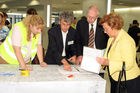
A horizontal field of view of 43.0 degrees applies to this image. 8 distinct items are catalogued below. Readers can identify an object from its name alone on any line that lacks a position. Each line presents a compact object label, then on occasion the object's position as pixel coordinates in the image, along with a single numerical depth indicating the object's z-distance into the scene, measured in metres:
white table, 1.71
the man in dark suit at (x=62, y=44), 2.39
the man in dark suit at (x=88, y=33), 2.60
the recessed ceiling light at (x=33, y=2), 9.67
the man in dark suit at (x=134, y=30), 7.34
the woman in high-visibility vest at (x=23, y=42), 2.05
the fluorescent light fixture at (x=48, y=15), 9.01
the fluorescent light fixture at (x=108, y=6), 6.40
